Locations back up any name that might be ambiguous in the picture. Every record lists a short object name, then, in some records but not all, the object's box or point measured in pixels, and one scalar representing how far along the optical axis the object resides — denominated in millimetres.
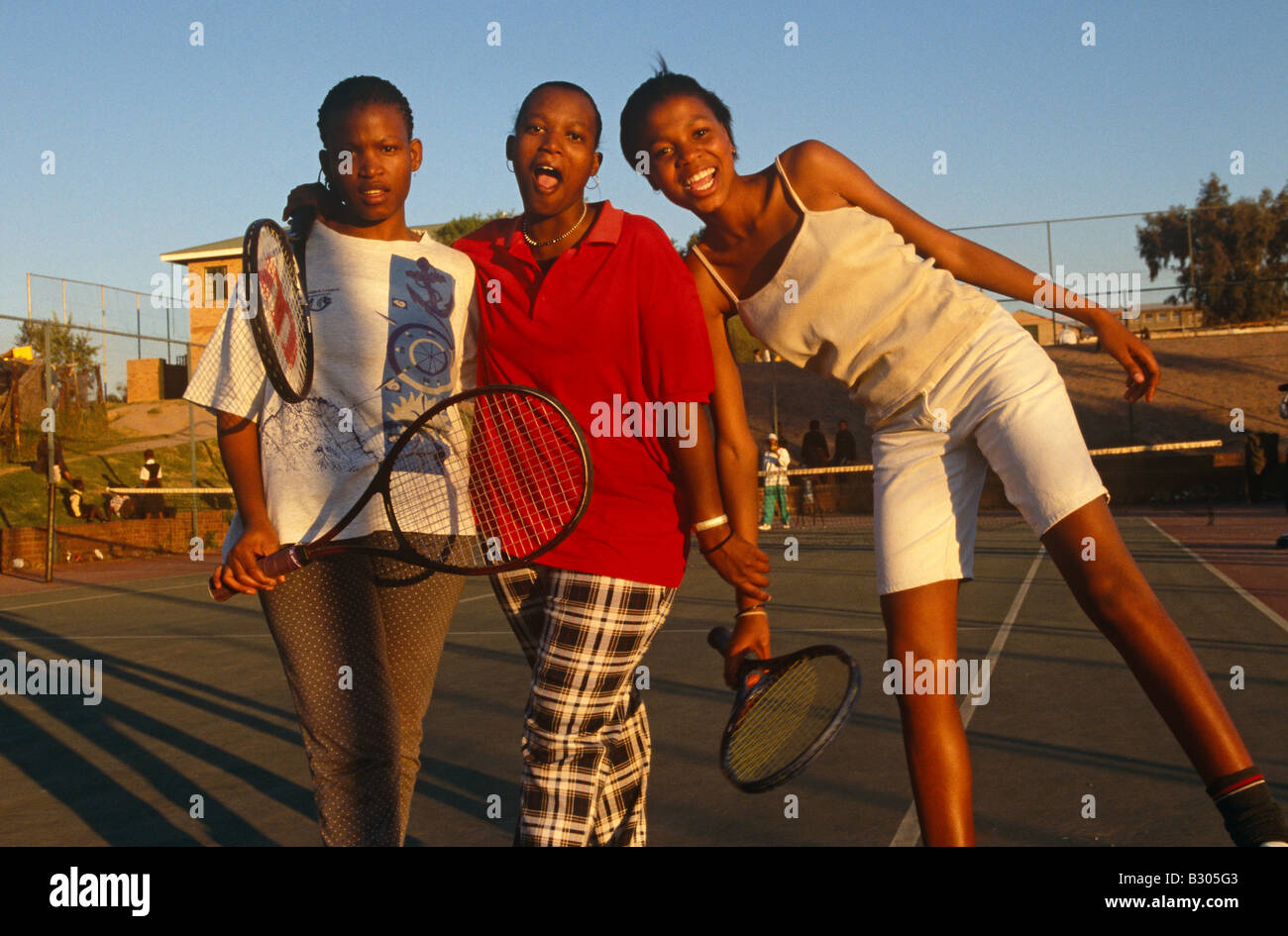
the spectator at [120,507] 22234
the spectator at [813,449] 24938
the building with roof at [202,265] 30781
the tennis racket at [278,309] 2637
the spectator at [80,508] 21594
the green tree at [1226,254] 34281
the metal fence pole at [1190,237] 34000
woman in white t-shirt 2715
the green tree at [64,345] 21781
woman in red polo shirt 2641
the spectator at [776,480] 22344
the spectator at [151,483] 22391
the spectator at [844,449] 25297
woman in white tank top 2637
